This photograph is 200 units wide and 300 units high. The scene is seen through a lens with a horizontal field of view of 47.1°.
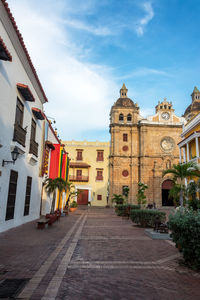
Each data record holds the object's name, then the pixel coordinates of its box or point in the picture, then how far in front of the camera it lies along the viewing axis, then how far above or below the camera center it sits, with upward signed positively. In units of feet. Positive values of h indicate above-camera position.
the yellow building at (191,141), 63.82 +16.96
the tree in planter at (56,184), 51.24 +2.22
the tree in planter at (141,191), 95.40 +2.14
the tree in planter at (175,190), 47.19 +1.45
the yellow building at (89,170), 123.75 +13.64
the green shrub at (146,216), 38.73 -3.50
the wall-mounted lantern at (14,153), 28.21 +4.78
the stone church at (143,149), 118.42 +24.92
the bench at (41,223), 34.99 -4.42
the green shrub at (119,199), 91.75 -1.34
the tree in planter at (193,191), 53.16 +1.53
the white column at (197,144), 63.47 +14.41
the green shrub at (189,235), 16.99 -2.88
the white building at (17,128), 28.58 +9.54
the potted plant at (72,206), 83.81 -4.49
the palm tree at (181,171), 49.42 +5.54
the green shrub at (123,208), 64.39 -3.62
